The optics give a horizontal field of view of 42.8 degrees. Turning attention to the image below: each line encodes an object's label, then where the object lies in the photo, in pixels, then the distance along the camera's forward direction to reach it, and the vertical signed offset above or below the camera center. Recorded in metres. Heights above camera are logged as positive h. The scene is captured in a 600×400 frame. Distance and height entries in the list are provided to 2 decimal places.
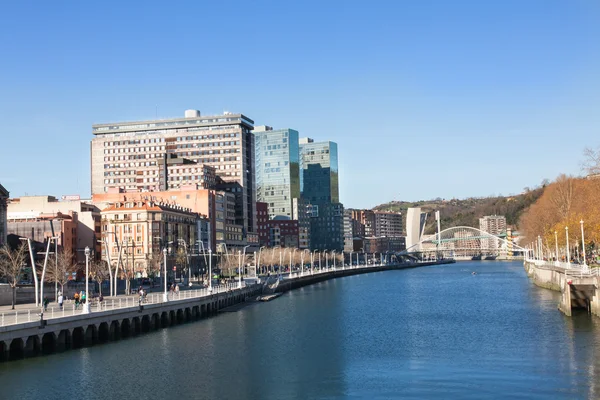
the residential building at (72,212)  143.62 +9.39
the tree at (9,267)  72.12 -0.48
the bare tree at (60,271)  83.64 -1.16
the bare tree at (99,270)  107.44 -1.51
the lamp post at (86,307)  61.66 -3.74
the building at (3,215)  106.25 +6.70
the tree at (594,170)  76.70 +7.83
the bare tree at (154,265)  129.23 -1.04
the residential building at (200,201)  176.38 +13.66
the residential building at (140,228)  146.50 +6.06
